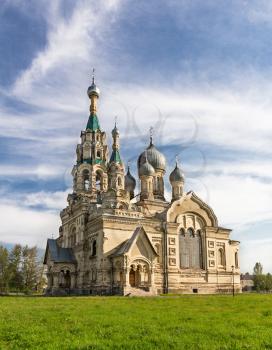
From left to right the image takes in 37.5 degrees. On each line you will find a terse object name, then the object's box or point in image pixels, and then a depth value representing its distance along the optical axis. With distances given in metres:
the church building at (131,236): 33.44
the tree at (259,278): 68.75
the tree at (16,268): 43.72
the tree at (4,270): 43.19
